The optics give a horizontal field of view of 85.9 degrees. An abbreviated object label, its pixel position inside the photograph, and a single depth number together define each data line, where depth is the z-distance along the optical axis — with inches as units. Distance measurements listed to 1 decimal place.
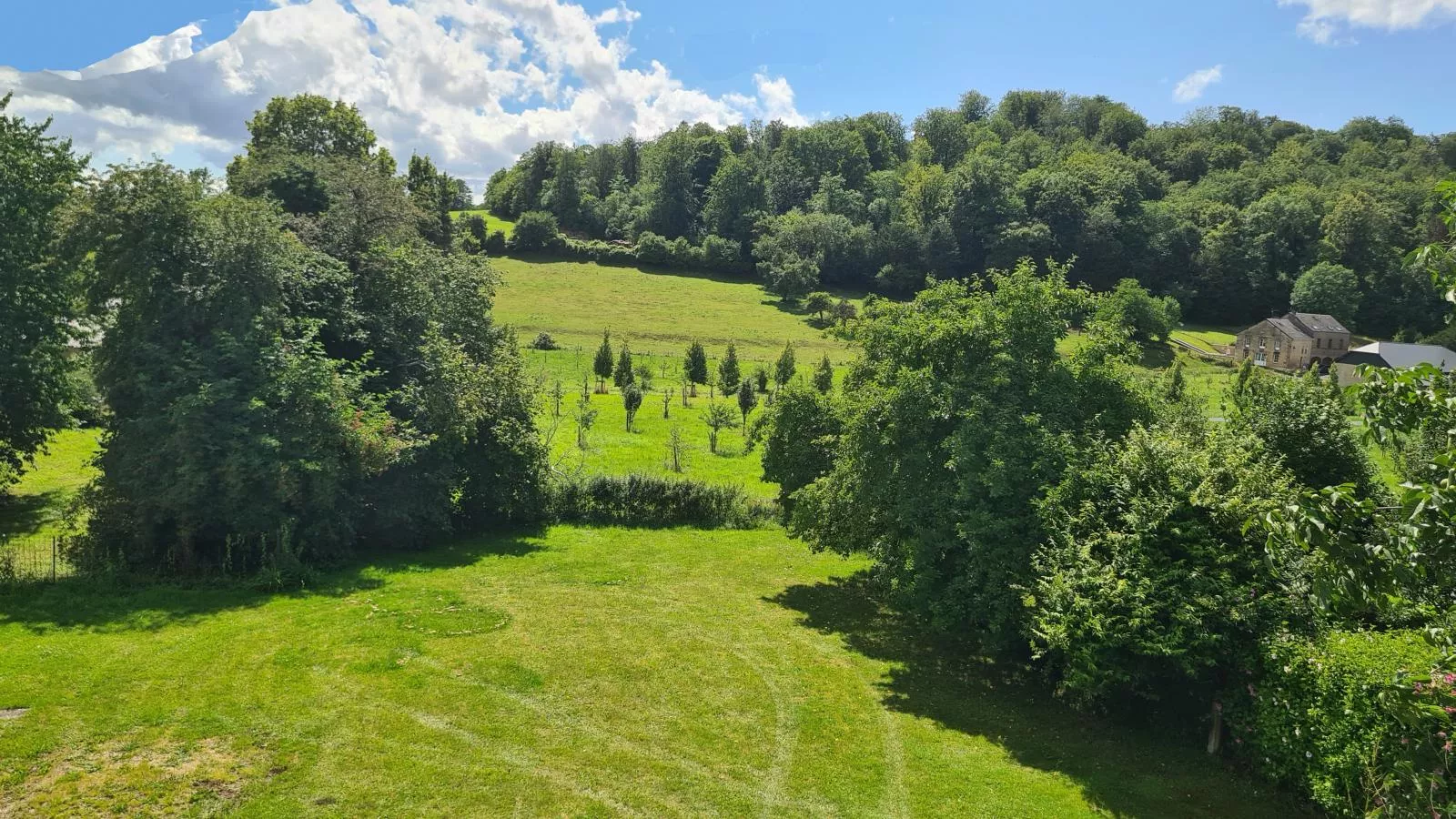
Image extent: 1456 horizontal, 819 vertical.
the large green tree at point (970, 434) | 542.6
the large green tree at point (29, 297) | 785.6
